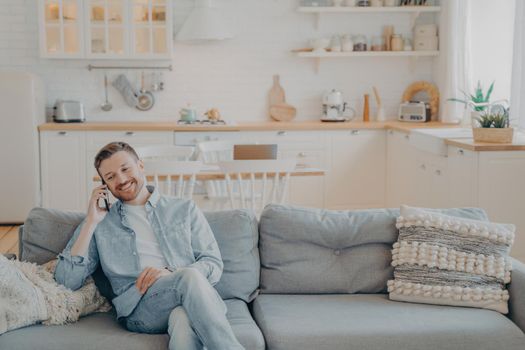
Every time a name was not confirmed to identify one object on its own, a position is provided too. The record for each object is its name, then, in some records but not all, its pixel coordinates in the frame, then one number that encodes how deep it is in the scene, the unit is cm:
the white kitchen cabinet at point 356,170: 723
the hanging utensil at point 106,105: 756
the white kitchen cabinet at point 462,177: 527
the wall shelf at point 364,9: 743
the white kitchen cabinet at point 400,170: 660
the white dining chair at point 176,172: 470
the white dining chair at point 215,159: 497
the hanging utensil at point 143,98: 759
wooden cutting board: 773
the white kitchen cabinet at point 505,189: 521
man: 293
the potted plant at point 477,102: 633
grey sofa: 296
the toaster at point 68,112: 723
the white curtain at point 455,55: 708
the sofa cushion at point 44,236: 331
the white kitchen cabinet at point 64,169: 702
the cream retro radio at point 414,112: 738
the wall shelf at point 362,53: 749
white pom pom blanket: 287
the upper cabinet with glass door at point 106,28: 720
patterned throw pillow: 327
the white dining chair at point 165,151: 540
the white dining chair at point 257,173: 475
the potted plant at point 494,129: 524
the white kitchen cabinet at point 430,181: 584
